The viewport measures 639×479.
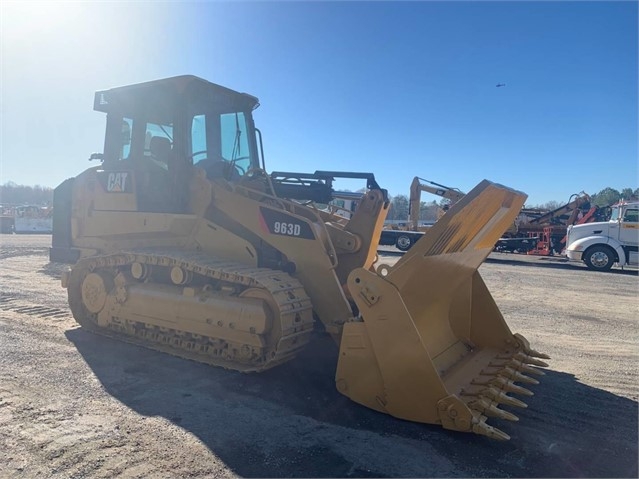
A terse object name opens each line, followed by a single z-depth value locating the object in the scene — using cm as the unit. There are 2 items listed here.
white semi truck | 1772
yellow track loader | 399
